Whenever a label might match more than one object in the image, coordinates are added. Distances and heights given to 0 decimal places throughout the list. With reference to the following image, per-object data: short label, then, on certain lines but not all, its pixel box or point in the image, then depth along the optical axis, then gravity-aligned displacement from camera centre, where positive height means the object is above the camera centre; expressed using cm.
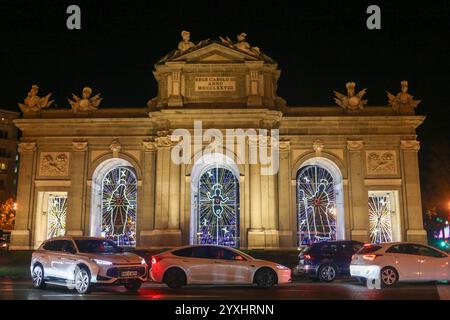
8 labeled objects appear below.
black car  2056 -88
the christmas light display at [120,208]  3541 +197
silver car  1572 -81
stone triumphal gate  3294 +466
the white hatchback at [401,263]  1752 -89
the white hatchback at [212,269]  1761 -103
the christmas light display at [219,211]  3453 +168
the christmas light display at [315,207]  3500 +194
